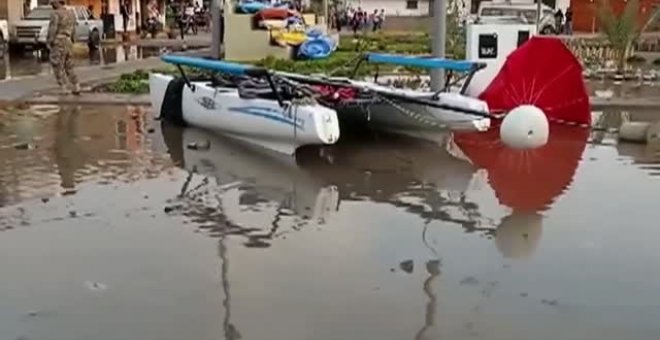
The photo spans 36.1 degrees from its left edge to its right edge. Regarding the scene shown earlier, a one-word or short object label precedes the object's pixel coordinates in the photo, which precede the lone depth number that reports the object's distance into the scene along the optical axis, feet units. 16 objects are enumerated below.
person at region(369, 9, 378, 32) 179.75
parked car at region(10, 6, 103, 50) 113.29
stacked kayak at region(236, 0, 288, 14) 92.46
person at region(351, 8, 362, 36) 173.24
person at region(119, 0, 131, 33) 154.51
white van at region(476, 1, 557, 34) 131.85
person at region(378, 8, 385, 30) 187.17
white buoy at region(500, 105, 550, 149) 37.32
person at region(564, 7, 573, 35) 159.53
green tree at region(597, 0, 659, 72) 74.74
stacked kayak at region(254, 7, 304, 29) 88.43
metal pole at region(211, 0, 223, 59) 64.02
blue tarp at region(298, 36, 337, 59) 86.74
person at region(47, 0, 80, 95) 60.64
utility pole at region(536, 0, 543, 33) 113.39
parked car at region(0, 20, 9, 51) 105.89
